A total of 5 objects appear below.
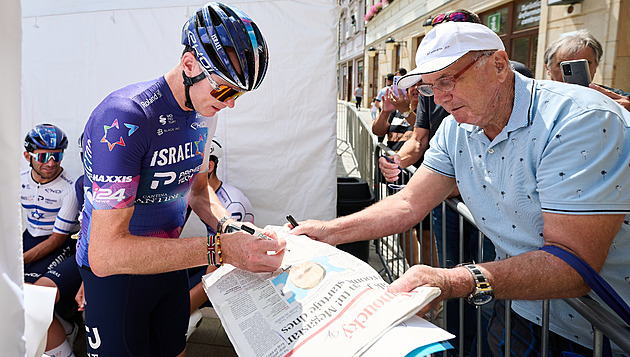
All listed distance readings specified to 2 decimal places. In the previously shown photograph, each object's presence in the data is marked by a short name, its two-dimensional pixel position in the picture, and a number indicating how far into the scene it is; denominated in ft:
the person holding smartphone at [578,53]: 9.09
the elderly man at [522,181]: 4.05
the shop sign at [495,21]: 30.99
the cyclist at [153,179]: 4.91
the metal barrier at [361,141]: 19.78
